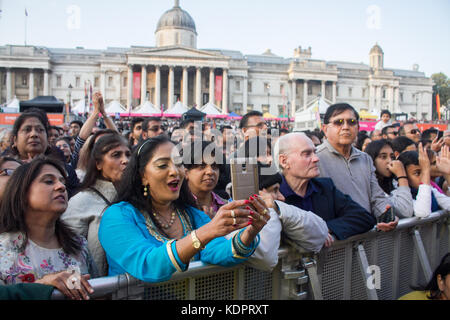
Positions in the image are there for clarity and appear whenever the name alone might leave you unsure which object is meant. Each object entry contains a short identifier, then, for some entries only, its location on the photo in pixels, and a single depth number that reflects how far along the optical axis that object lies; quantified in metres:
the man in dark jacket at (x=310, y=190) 3.23
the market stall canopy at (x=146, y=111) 30.78
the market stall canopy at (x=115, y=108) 30.04
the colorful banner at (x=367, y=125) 21.17
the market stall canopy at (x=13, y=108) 26.95
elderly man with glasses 3.95
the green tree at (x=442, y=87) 74.31
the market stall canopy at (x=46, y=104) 21.53
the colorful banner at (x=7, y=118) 16.89
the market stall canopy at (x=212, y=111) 32.81
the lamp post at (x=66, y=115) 19.35
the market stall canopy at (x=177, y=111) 31.91
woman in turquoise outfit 1.91
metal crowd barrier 2.23
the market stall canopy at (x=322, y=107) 25.20
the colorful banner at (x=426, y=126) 19.72
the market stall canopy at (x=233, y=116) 35.60
